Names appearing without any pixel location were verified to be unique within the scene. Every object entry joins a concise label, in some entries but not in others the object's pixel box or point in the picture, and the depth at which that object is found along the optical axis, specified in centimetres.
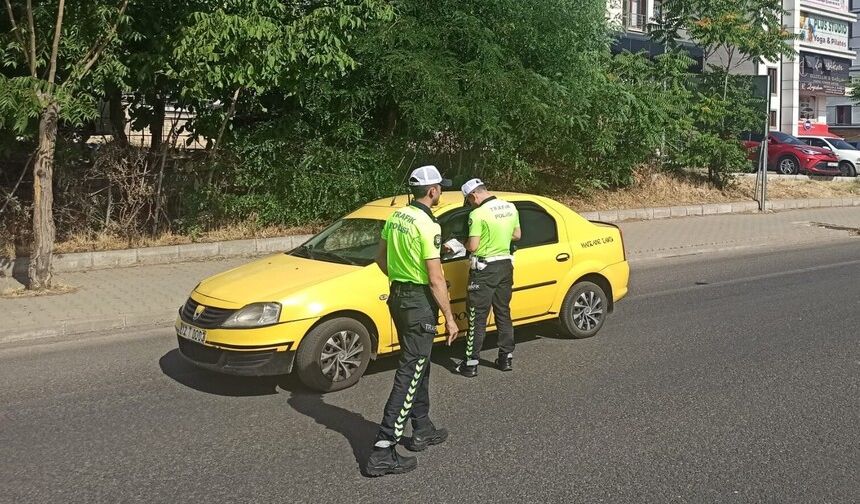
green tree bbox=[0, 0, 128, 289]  866
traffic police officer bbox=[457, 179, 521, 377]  605
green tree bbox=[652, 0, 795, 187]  1869
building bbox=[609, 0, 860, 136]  4650
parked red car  2544
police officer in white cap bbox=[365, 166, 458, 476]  427
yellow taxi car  559
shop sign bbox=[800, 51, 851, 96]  4903
